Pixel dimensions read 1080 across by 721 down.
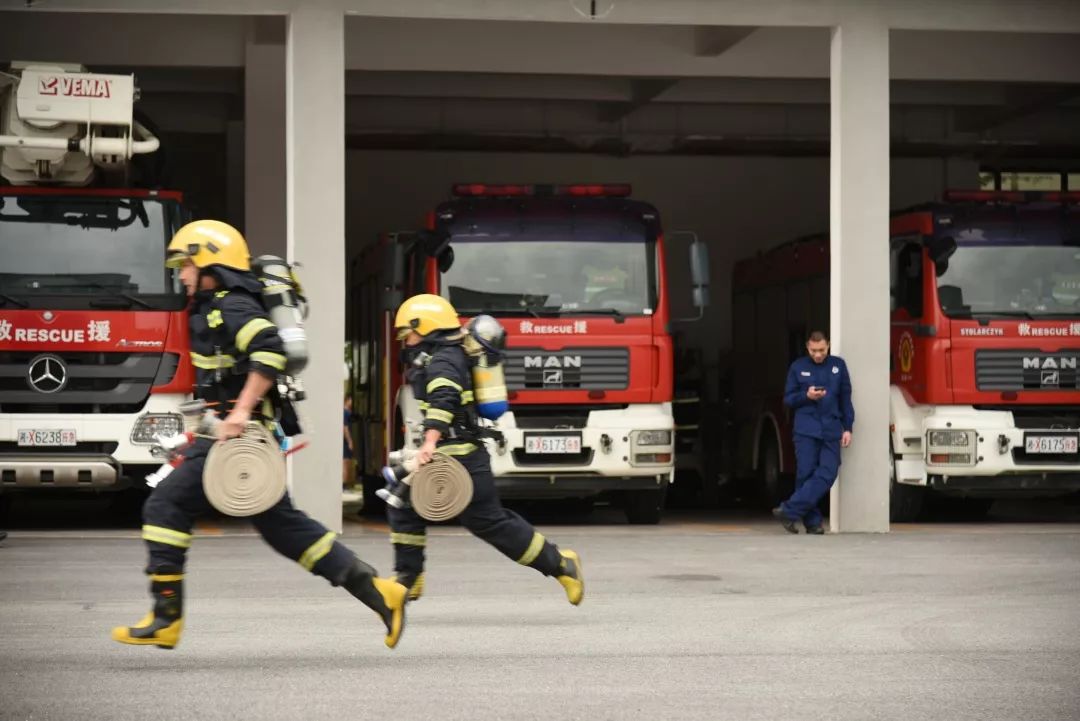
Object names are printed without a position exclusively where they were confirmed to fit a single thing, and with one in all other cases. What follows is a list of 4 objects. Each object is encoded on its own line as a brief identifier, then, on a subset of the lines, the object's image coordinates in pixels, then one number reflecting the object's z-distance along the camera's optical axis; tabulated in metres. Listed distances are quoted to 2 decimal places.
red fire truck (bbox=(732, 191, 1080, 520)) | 16.70
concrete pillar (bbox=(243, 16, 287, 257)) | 18.45
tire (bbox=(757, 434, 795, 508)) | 19.38
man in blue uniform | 15.88
